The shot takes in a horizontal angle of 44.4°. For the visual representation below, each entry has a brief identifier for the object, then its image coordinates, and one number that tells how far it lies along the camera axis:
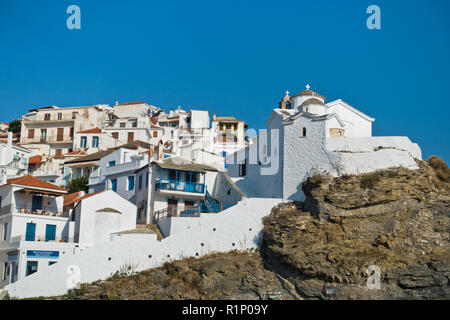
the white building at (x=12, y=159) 56.81
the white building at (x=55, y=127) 69.88
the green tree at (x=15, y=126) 85.19
